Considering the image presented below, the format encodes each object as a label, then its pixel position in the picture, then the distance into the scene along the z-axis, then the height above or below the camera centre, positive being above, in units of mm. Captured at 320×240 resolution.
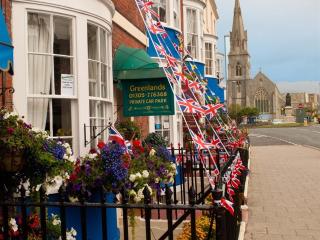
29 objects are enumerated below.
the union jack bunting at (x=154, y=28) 8023 +1606
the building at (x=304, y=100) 148125 +5154
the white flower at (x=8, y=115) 4112 +49
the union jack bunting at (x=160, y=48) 7237 +1149
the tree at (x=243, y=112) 95750 +889
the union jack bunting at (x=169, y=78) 6923 +613
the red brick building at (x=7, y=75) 5285 +539
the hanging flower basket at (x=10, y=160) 4072 -368
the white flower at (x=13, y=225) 4109 -958
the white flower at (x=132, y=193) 5039 -838
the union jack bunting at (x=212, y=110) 7420 +110
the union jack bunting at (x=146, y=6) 8054 +2011
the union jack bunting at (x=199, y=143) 6184 -362
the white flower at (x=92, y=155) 5109 -415
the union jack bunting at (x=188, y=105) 6723 +180
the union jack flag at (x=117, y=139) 5384 -257
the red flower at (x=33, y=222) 4395 -997
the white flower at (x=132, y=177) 4996 -661
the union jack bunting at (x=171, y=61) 7125 +923
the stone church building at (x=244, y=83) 116625 +8543
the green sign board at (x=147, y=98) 8516 +388
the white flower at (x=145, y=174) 5173 -645
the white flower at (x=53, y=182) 4538 -634
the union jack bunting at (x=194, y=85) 7661 +559
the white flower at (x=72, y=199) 4953 -879
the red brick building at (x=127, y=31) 9156 +1961
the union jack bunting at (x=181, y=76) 7203 +669
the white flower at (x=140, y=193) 5078 -849
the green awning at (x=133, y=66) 8471 +986
